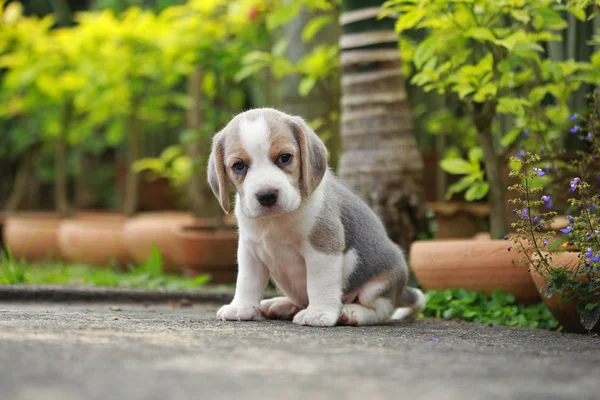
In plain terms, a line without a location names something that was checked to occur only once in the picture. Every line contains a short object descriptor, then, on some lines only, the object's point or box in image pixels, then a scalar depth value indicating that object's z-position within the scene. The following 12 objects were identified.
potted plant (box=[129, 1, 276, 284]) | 6.62
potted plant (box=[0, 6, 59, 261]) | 8.70
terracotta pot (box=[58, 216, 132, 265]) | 8.48
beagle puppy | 3.65
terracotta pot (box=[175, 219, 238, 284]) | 6.52
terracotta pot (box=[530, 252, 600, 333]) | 3.89
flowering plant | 3.65
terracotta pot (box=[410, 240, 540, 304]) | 4.60
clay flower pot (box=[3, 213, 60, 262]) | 9.18
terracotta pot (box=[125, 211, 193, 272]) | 7.64
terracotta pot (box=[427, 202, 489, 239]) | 7.06
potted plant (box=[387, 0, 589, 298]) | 4.57
